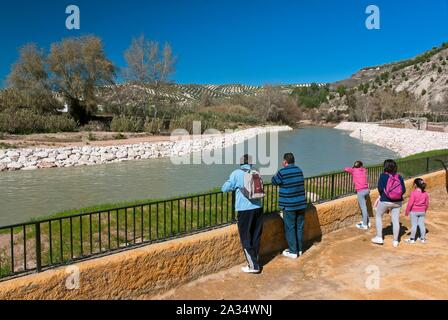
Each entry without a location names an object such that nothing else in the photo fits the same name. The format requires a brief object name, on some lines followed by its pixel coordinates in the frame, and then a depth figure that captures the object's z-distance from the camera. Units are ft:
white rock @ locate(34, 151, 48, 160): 70.69
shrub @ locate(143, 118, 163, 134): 119.55
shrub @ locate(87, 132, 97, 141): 94.89
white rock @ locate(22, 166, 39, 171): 66.89
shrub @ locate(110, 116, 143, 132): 114.83
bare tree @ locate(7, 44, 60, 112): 116.26
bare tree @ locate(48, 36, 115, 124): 119.75
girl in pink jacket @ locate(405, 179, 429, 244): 23.39
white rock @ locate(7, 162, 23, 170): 65.62
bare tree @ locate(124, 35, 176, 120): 139.44
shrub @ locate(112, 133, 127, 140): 102.02
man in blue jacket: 17.60
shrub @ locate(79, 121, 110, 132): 111.83
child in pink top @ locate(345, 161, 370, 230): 26.68
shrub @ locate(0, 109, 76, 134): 91.37
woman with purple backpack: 21.95
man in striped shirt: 19.75
